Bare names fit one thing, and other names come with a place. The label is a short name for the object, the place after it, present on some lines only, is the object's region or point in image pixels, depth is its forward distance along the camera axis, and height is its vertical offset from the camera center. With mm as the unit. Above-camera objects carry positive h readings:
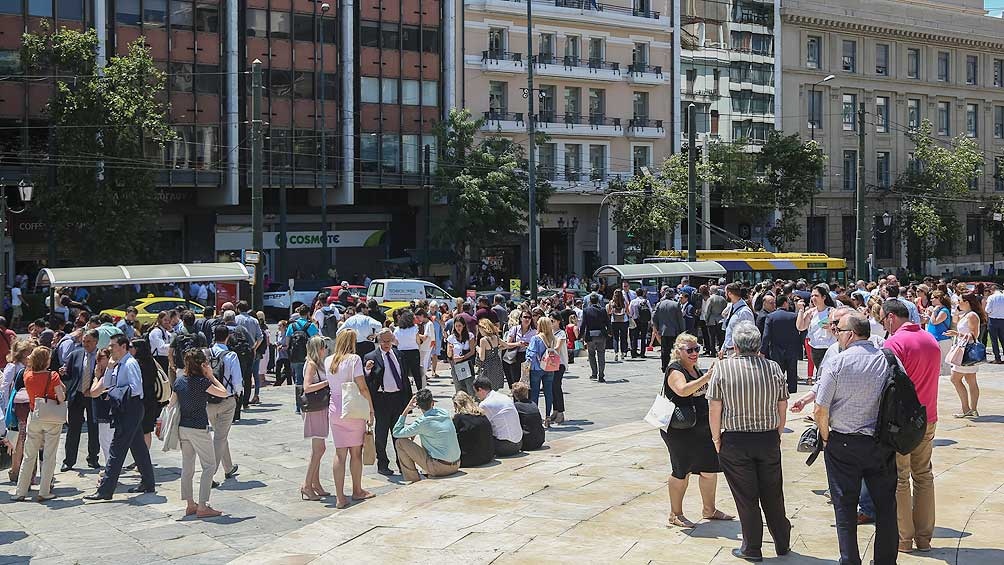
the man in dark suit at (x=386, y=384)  11812 -1363
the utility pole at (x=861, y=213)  35406 +1386
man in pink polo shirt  7762 -1231
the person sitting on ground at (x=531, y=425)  12852 -1946
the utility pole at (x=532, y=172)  36000 +2873
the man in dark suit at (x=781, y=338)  15562 -1137
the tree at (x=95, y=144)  37969 +3913
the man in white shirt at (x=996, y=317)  20766 -1140
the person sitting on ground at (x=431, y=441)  11398 -1890
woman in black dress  8344 -1300
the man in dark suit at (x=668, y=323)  19828 -1176
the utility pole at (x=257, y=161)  23109 +2050
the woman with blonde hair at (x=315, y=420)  10734 -1572
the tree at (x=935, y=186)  60656 +3946
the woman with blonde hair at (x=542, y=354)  14742 -1287
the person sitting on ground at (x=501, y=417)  12273 -1769
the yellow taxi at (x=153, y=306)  30036 -1323
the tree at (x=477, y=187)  46438 +2982
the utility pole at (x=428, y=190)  49916 +3082
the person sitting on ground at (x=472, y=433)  11906 -1882
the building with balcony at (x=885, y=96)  64000 +9641
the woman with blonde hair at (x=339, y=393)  10398 -1273
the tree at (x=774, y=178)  56000 +4041
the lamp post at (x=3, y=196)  31675 +1864
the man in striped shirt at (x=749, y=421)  7371 -1087
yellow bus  39844 -290
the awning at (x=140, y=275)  30906 -470
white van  35906 -1083
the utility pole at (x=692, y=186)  34469 +2176
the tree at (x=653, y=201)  50250 +2602
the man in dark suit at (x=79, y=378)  12398 -1334
